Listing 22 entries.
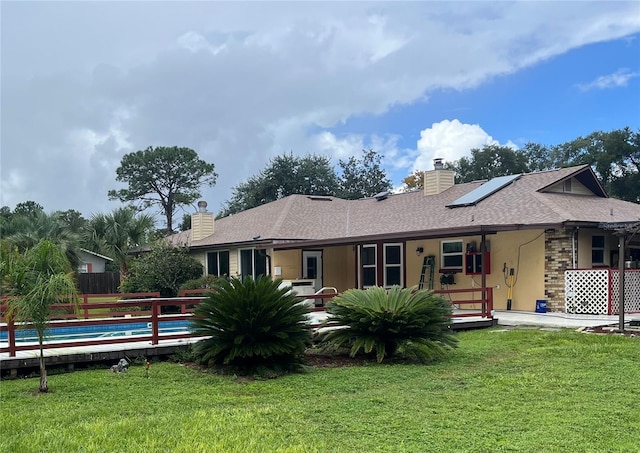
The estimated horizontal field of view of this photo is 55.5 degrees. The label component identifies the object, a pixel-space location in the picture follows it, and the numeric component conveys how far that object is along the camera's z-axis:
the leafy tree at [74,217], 48.34
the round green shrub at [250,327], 8.84
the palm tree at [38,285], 7.31
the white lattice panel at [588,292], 15.33
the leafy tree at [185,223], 51.31
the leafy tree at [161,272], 22.81
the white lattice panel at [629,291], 15.48
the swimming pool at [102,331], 11.28
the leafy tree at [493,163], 46.03
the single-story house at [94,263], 39.14
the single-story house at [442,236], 16.50
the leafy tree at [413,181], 47.16
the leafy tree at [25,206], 61.64
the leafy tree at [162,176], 54.84
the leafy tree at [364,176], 46.56
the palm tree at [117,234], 28.39
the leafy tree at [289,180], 43.31
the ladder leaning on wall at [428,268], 19.55
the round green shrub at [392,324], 9.62
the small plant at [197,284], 21.95
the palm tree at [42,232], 25.55
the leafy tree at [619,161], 42.84
